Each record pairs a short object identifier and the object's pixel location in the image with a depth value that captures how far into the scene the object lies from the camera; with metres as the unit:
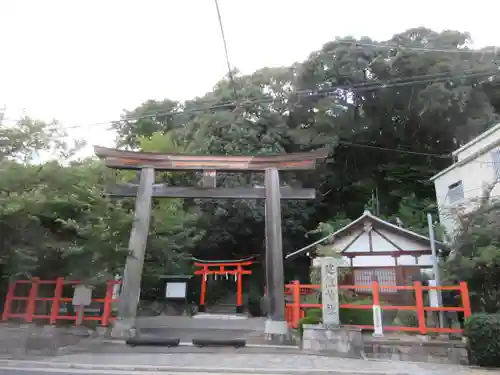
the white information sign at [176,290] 24.62
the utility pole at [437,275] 12.62
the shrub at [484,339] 9.02
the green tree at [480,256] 11.34
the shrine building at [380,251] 17.34
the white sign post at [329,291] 10.78
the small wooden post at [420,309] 11.23
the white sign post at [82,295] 12.84
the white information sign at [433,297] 13.24
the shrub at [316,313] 12.18
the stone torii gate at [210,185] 13.67
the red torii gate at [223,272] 26.27
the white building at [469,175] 16.70
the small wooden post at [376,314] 11.51
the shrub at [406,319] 13.02
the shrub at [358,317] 12.73
